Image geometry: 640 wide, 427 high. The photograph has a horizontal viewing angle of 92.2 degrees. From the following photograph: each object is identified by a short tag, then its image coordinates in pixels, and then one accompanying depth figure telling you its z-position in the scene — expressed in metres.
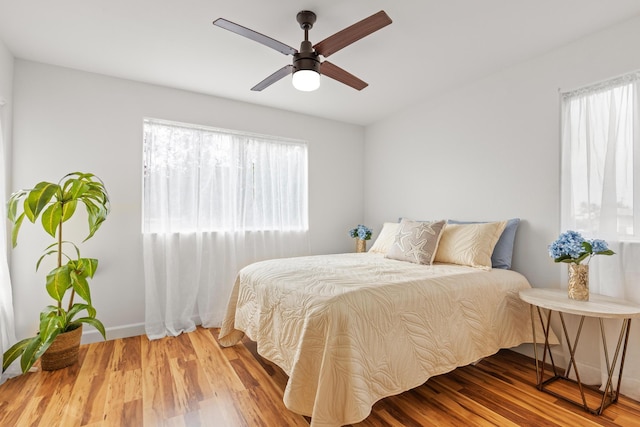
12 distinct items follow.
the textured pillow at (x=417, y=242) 2.76
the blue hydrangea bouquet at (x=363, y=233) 3.95
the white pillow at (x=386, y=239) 3.40
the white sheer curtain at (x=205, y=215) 3.15
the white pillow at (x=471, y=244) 2.59
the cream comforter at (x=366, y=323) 1.58
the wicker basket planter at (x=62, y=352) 2.35
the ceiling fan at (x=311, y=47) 1.74
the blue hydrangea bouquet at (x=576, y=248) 2.00
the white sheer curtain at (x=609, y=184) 2.06
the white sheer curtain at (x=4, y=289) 2.20
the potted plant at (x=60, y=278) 2.17
